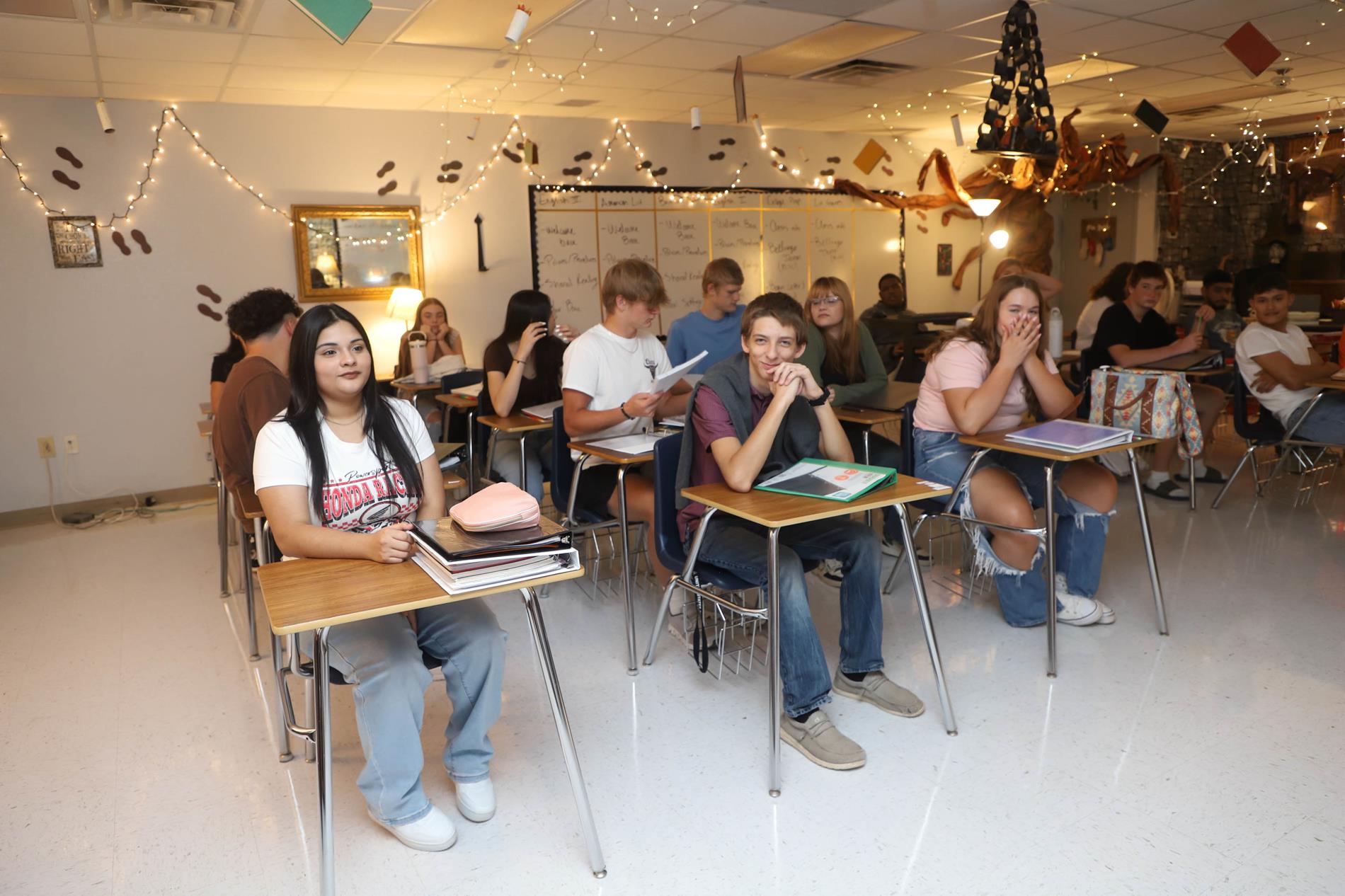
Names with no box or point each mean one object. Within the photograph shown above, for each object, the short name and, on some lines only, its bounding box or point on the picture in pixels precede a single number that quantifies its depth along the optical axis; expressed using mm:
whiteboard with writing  6801
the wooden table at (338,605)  1622
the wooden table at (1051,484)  2764
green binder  2268
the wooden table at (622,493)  2920
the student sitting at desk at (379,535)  1945
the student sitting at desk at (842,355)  3973
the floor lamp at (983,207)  7754
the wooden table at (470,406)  4406
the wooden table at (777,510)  2158
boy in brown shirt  2842
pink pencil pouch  1807
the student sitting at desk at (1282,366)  4238
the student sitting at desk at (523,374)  3924
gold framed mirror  5906
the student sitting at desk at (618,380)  3354
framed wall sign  5277
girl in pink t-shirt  3029
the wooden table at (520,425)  3609
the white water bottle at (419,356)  5086
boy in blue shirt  4348
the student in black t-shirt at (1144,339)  4879
